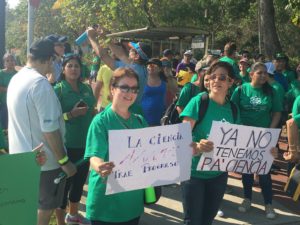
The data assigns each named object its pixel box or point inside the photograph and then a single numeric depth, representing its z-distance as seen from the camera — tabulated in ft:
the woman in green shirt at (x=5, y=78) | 16.52
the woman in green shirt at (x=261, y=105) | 12.14
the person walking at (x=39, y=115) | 7.32
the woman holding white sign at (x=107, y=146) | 6.55
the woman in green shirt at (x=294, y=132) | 9.54
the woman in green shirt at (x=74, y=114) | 10.18
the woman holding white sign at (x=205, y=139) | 8.25
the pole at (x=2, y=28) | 16.89
